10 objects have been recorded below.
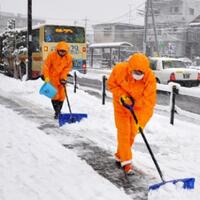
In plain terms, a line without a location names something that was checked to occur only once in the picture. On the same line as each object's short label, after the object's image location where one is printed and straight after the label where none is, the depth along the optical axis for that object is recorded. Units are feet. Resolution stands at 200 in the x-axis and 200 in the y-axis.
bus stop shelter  121.72
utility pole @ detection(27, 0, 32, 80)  65.45
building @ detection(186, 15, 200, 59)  170.90
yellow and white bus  69.46
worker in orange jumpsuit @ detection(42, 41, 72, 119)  32.04
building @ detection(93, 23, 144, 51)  211.00
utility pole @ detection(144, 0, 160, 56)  126.17
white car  61.36
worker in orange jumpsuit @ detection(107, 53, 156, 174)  19.08
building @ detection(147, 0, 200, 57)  179.73
